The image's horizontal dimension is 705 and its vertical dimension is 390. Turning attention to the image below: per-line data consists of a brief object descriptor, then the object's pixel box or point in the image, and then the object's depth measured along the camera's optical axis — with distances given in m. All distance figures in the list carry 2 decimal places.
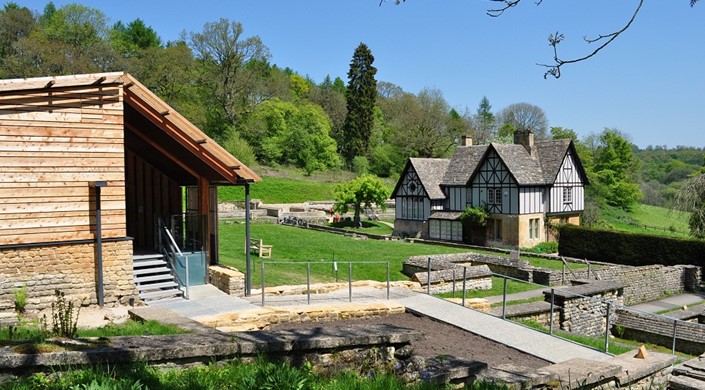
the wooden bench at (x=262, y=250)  22.98
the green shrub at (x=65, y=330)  7.70
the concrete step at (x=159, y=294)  13.89
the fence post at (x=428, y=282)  16.03
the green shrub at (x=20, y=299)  12.12
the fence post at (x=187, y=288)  14.10
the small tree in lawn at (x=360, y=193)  44.41
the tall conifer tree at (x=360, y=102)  72.19
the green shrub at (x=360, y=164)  69.44
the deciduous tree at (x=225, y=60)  58.22
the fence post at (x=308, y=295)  13.84
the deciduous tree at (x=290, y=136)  63.25
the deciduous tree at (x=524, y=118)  86.82
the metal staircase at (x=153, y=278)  14.11
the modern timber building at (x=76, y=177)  12.22
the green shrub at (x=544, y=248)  35.56
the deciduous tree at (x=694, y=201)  28.56
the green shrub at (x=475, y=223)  38.19
